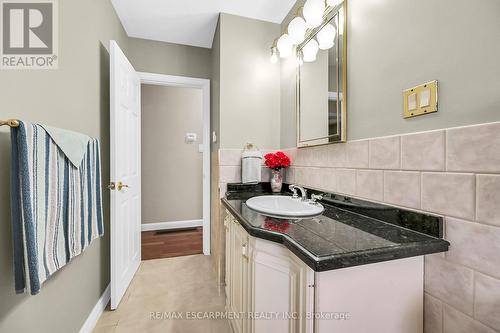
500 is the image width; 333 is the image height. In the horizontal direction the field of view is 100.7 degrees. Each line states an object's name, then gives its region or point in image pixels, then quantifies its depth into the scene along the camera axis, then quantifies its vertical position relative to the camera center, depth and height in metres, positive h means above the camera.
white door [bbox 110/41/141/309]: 1.55 -0.09
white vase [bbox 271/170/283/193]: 1.78 -0.15
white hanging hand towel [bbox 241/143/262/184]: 1.78 -0.03
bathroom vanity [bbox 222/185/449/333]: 0.65 -0.38
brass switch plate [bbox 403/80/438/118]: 0.73 +0.24
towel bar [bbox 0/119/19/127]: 0.72 +0.14
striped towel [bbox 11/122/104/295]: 0.76 -0.16
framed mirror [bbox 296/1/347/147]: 1.16 +0.53
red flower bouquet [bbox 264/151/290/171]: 1.72 +0.03
